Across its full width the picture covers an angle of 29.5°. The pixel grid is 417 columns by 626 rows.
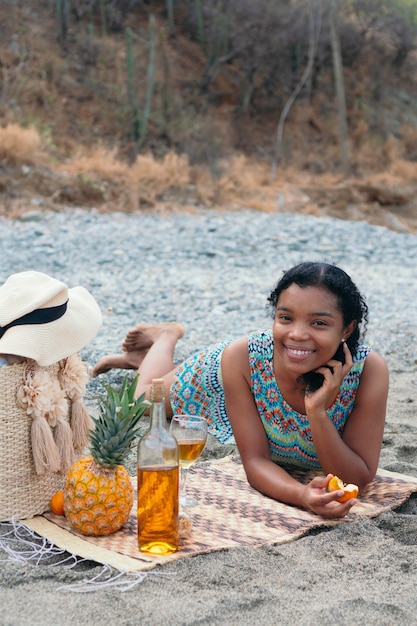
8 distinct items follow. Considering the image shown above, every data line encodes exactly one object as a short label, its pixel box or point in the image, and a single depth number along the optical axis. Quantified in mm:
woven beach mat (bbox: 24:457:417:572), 2902
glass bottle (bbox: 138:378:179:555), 2754
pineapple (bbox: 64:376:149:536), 2867
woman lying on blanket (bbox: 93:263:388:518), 3309
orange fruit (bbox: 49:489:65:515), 3244
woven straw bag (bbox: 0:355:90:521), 3131
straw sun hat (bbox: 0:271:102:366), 3107
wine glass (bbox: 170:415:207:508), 2953
